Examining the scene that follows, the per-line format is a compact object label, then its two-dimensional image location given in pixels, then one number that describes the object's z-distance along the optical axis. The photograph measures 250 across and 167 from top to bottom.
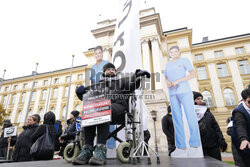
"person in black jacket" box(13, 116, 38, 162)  3.21
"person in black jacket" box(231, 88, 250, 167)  2.06
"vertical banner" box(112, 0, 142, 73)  3.45
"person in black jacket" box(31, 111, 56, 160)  3.17
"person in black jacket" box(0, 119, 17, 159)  4.84
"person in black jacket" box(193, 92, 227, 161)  2.97
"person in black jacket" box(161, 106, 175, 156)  4.05
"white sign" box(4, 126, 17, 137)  4.65
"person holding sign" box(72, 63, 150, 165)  1.86
